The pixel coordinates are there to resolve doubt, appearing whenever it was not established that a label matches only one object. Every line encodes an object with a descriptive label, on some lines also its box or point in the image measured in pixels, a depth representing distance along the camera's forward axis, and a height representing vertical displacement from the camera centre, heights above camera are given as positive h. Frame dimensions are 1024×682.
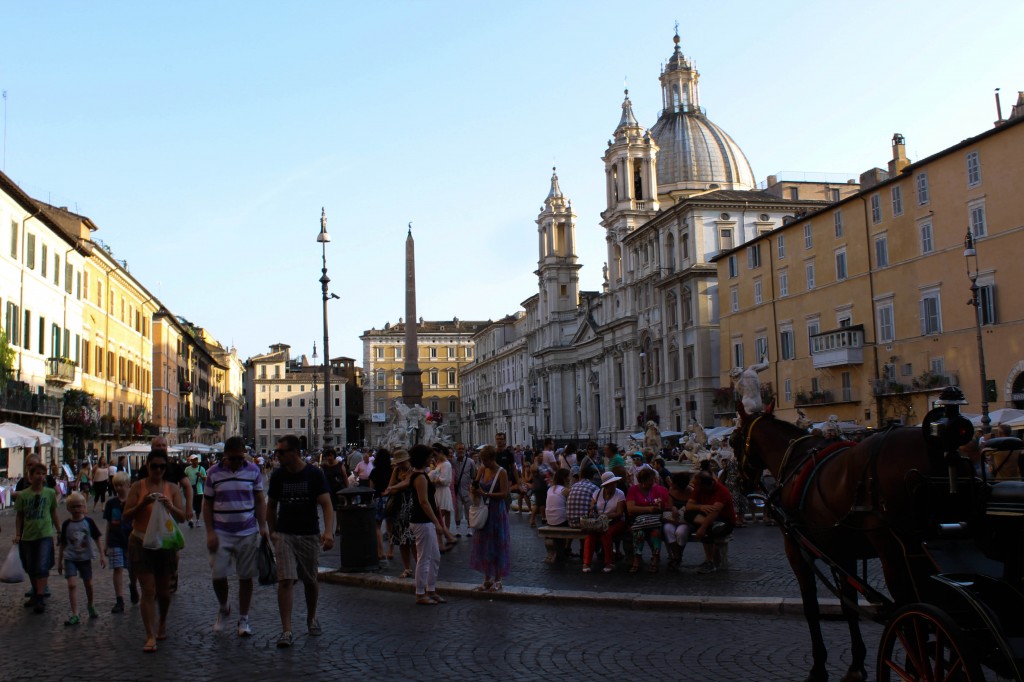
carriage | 4.60 -0.64
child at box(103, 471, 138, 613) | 9.99 -0.92
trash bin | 12.48 -1.15
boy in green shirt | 9.84 -0.73
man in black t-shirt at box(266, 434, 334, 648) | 8.19 -0.57
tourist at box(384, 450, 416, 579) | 10.91 -0.69
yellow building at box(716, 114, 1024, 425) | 32.50 +5.51
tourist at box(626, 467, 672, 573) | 12.26 -0.95
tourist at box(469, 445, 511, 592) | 10.65 -1.10
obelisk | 39.38 +3.83
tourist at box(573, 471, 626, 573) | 12.36 -1.05
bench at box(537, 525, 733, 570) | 12.00 -1.38
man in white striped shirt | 8.13 -0.55
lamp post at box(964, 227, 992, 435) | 21.00 +2.47
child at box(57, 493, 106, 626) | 9.52 -0.92
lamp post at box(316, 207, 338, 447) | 30.20 +3.05
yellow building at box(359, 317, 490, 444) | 128.38 +10.95
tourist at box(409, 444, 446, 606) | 9.91 -0.90
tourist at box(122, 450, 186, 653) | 8.00 -0.82
